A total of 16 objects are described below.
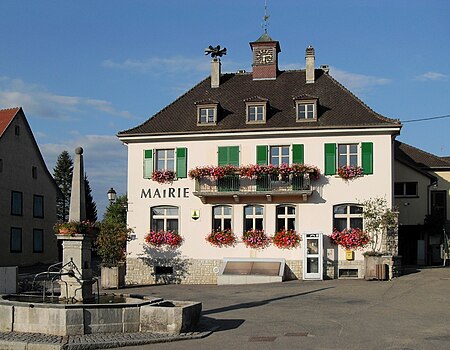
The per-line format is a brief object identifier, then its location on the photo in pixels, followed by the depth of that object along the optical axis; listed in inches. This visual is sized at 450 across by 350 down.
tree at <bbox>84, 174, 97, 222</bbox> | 3174.2
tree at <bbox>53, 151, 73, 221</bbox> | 3351.4
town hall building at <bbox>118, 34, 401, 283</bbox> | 1291.8
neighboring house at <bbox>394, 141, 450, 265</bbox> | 1710.1
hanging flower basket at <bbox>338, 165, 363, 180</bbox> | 1285.7
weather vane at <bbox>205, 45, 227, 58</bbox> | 1552.7
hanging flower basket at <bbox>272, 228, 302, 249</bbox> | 1301.7
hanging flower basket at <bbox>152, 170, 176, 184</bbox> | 1368.1
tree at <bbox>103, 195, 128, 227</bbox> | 2007.4
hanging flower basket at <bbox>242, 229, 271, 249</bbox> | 1316.4
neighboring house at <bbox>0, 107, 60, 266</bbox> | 1884.8
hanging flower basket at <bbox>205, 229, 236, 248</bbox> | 1328.7
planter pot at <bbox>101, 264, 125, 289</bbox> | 1240.2
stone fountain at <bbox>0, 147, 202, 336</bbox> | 609.0
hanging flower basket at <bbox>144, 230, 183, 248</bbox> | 1354.6
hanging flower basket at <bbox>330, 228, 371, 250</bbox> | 1277.1
